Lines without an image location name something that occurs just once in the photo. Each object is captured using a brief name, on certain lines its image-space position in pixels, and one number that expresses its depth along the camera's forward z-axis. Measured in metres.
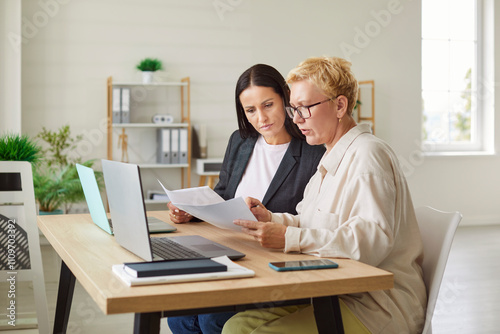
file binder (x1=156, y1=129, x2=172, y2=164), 5.29
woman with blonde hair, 1.44
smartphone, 1.29
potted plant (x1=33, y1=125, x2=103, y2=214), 4.39
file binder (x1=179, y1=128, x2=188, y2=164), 5.32
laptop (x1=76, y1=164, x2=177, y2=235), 1.84
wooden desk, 1.10
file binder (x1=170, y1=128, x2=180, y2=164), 5.30
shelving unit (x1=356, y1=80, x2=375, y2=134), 6.36
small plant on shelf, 5.27
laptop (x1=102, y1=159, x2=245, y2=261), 1.30
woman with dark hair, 2.25
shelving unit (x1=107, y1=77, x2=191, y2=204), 5.23
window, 6.73
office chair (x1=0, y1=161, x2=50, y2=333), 2.37
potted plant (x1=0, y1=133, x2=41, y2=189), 2.77
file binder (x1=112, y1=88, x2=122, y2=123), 5.14
